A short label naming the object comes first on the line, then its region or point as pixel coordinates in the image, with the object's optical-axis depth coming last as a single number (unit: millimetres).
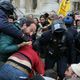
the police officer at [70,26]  4284
